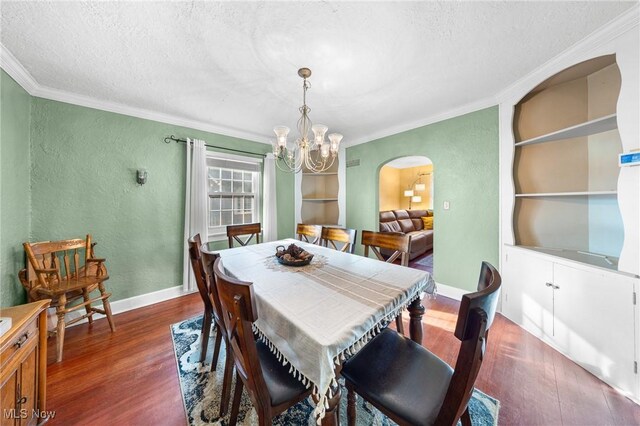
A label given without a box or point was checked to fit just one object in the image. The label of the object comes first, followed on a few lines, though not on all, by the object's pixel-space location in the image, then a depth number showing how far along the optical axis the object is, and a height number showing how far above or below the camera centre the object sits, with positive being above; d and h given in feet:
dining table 2.87 -1.57
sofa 15.23 -1.03
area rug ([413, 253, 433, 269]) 14.44 -3.34
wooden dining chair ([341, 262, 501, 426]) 2.35 -2.45
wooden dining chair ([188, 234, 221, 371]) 5.32 -2.01
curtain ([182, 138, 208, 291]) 9.86 +0.73
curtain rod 9.57 +3.23
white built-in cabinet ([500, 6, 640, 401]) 4.83 +0.23
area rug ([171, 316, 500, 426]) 4.25 -3.98
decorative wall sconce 8.75 +1.48
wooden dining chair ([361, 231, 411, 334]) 6.26 -0.91
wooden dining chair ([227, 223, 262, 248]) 9.37 -0.76
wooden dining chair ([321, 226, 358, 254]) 7.88 -0.86
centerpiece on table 5.73 -1.16
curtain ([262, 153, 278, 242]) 12.21 +0.58
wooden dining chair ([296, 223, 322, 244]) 9.25 -0.77
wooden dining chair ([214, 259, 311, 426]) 2.69 -2.12
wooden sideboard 3.22 -2.52
